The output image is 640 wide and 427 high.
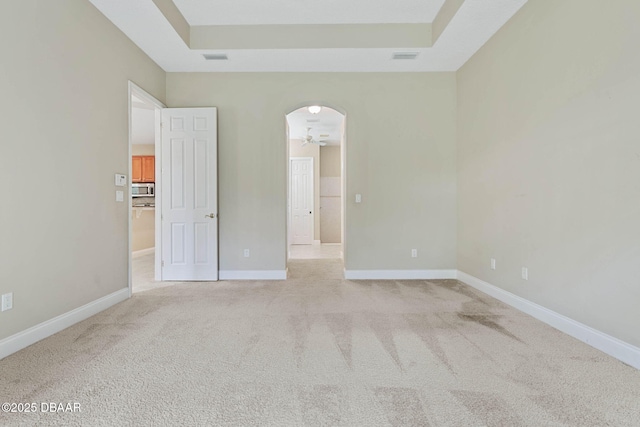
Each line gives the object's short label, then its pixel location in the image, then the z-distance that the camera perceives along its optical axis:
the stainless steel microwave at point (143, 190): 7.28
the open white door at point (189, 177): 3.92
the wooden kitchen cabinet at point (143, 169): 7.59
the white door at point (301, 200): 8.07
